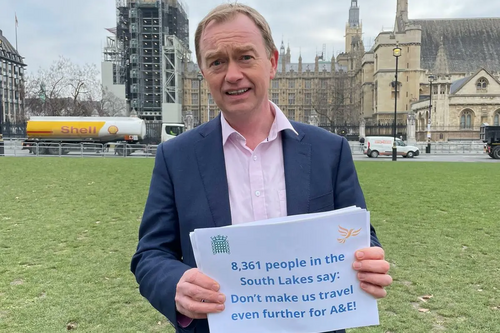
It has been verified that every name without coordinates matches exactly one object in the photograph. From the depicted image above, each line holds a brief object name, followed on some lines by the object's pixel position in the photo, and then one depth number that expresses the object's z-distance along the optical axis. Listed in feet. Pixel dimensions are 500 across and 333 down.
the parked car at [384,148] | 98.73
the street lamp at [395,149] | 79.72
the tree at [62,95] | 162.34
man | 4.64
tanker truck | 100.99
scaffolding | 194.90
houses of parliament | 170.30
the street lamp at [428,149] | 112.88
